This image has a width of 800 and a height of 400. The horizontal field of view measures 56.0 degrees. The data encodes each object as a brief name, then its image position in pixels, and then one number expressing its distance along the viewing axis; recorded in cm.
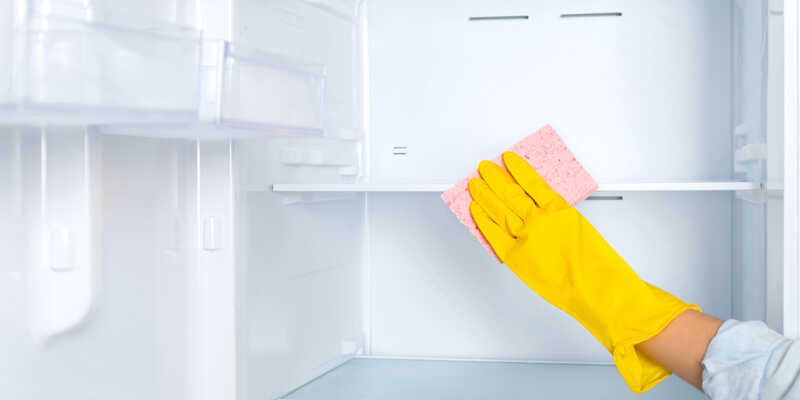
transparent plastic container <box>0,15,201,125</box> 75
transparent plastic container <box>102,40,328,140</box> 91
